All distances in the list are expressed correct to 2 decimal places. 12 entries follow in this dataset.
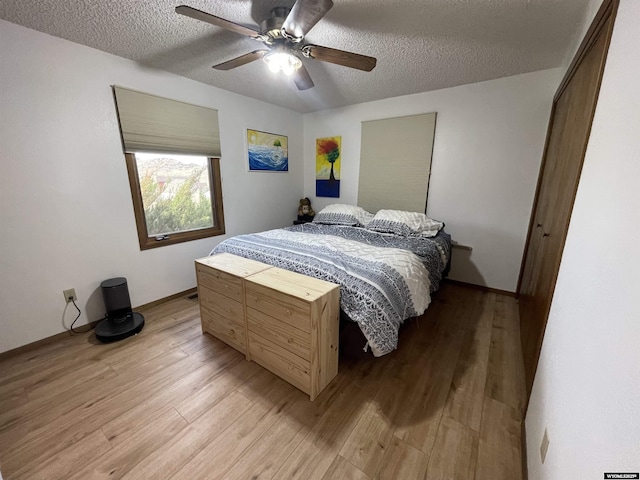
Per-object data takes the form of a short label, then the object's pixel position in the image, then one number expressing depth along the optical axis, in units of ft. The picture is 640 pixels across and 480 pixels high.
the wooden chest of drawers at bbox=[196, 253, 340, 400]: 4.82
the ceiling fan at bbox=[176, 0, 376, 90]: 4.28
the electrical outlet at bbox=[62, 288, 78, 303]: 6.93
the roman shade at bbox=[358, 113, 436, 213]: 10.14
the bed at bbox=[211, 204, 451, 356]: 5.16
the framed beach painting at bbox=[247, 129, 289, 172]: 11.02
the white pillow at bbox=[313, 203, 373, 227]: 10.59
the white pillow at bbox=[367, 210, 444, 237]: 9.16
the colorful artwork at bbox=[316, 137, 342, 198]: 12.44
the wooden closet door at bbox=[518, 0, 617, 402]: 3.89
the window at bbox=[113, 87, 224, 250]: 7.64
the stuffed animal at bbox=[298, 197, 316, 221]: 13.46
